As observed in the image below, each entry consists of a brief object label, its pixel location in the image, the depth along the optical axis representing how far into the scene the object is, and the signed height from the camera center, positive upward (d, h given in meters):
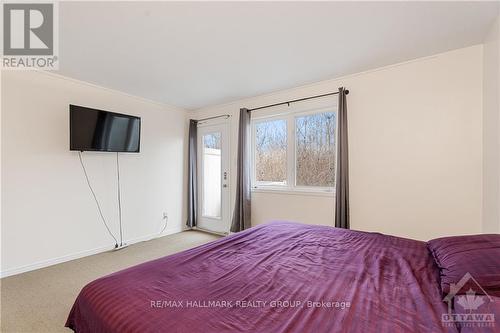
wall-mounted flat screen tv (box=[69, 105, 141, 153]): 3.18 +0.50
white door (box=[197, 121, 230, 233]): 4.52 -0.22
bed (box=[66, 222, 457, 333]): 0.96 -0.62
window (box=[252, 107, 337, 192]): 3.42 +0.23
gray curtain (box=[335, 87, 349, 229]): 3.04 -0.08
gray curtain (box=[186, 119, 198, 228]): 4.83 -0.15
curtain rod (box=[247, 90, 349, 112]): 3.24 +0.97
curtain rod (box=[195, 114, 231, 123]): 4.46 +0.92
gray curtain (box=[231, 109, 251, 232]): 3.99 -0.23
